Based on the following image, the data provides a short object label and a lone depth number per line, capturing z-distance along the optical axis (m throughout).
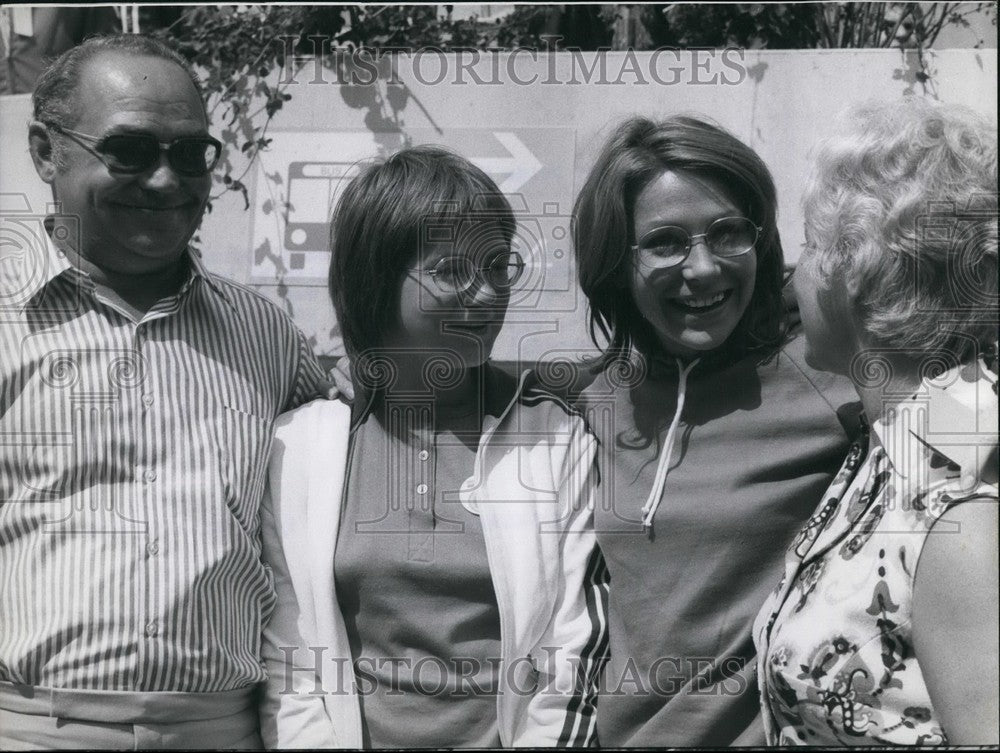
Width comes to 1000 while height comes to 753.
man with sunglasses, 2.29
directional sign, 2.45
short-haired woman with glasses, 2.37
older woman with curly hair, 1.93
